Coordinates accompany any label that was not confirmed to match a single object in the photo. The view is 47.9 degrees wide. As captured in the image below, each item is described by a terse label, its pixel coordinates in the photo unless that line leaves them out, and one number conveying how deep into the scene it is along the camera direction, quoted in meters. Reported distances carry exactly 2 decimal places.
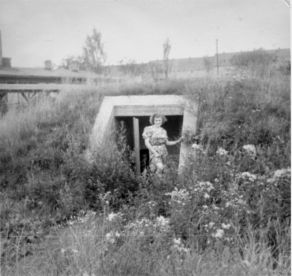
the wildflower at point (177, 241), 3.49
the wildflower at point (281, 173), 4.40
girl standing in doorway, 6.97
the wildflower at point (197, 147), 5.84
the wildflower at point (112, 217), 4.02
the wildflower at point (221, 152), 5.43
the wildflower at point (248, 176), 4.53
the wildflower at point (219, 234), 3.51
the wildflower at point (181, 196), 4.42
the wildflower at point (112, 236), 3.64
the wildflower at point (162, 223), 3.91
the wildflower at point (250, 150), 5.58
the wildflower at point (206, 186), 4.52
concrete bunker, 7.03
